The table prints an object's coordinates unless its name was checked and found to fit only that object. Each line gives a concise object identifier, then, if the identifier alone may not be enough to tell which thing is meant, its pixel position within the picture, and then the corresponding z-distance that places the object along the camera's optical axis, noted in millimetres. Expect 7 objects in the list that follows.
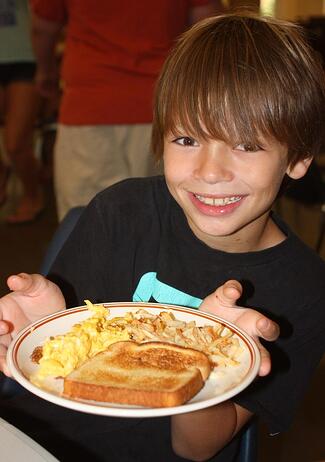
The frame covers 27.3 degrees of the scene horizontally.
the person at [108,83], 2416
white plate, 807
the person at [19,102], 3838
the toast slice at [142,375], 856
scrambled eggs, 926
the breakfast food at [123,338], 944
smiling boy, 1194
